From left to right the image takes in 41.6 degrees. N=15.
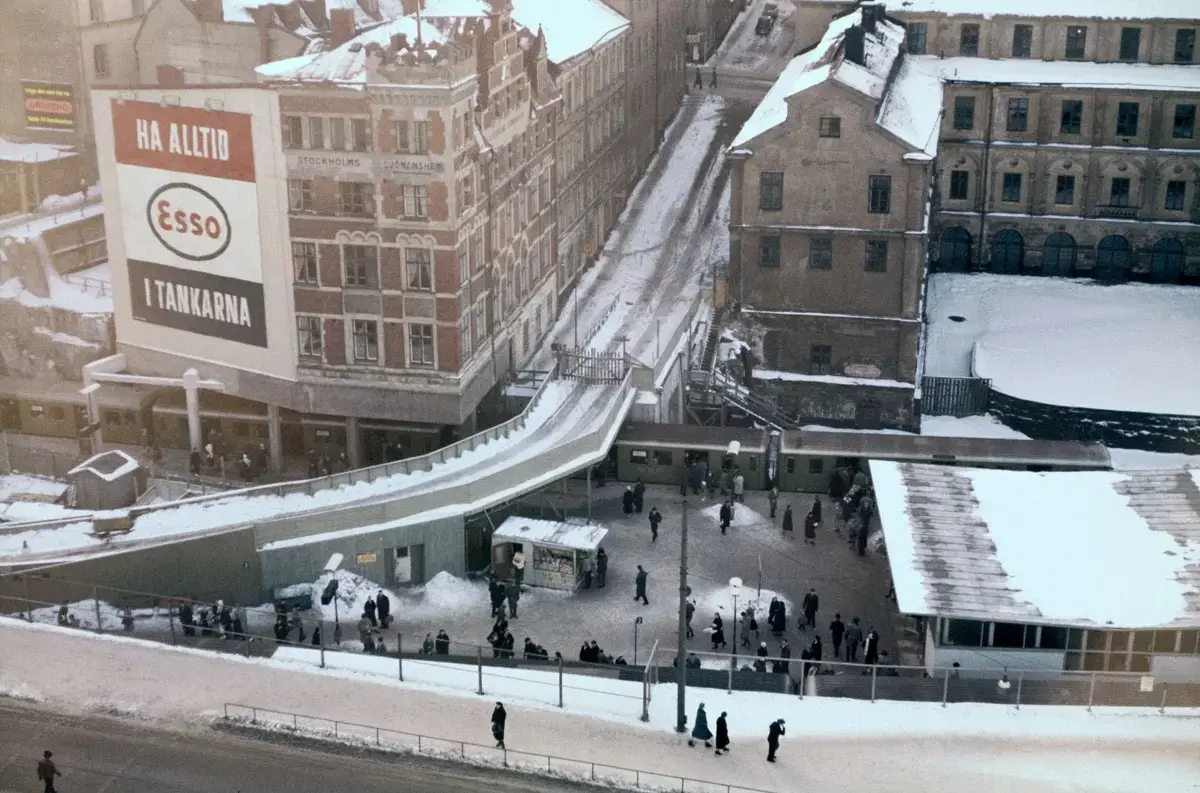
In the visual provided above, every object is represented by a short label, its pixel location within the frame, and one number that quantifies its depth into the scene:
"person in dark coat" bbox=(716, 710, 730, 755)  45.50
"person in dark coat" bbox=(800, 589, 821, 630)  57.38
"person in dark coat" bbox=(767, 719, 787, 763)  45.25
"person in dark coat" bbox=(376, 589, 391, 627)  57.91
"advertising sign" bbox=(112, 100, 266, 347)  67.94
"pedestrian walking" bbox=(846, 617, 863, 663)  55.06
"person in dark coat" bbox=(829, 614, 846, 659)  55.06
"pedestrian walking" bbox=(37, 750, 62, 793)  43.16
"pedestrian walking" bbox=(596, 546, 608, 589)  61.03
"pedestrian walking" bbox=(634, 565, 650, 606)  59.12
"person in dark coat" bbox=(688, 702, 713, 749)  45.91
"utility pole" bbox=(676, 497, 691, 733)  44.59
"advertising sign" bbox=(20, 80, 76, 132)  94.12
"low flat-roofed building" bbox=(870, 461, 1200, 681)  50.91
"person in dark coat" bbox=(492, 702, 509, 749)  45.47
